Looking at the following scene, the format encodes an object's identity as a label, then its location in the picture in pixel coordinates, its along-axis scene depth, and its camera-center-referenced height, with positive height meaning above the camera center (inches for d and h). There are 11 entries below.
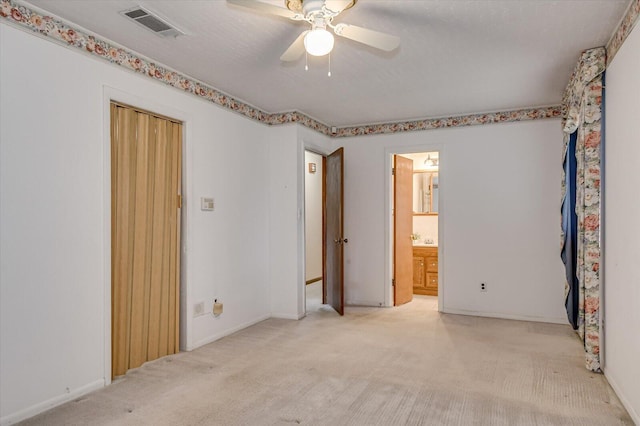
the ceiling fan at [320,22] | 81.6 +40.9
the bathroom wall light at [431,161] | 251.1 +33.9
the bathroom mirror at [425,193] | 256.7 +15.2
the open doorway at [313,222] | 278.5 -2.9
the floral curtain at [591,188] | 115.8 +8.1
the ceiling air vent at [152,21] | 98.1 +48.6
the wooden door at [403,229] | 215.2 -6.3
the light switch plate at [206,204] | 149.3 +5.2
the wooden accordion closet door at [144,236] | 119.5 -5.4
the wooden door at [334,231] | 195.8 -6.7
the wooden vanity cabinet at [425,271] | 238.6 -30.8
